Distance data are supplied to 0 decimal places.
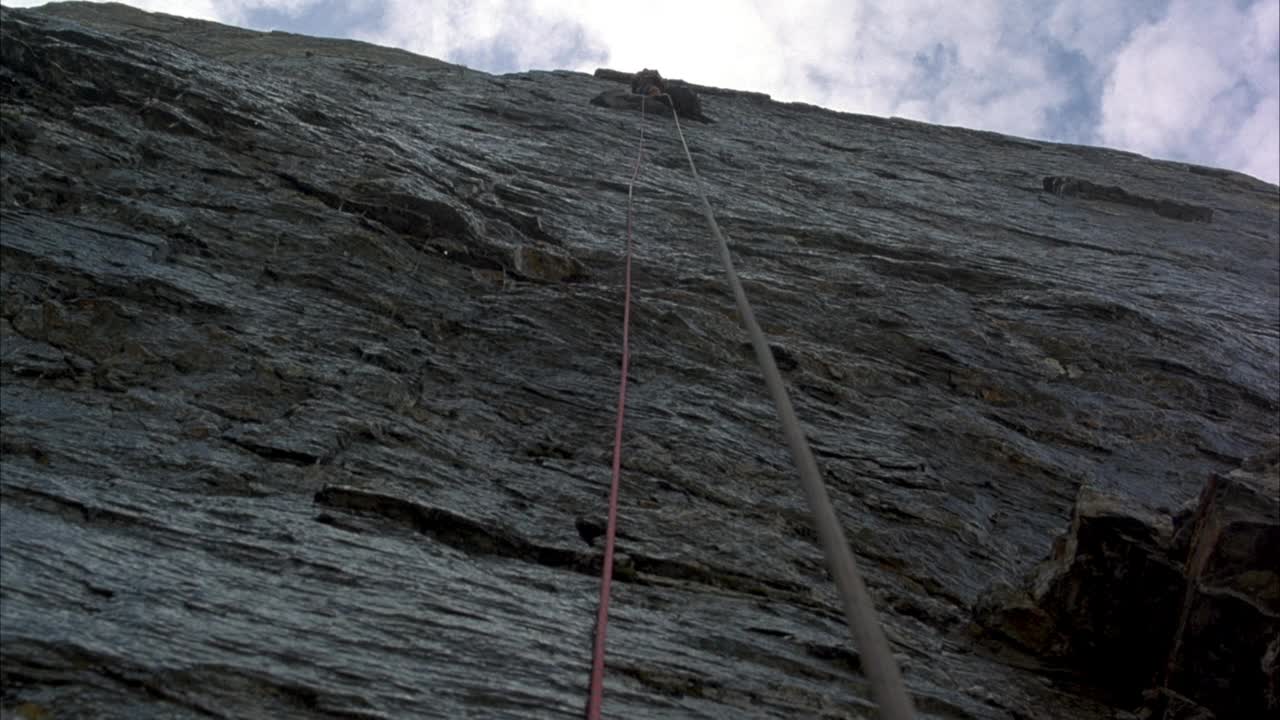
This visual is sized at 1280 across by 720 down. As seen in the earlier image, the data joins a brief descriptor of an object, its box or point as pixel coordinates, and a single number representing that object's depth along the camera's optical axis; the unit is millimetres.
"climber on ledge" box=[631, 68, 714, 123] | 18984
